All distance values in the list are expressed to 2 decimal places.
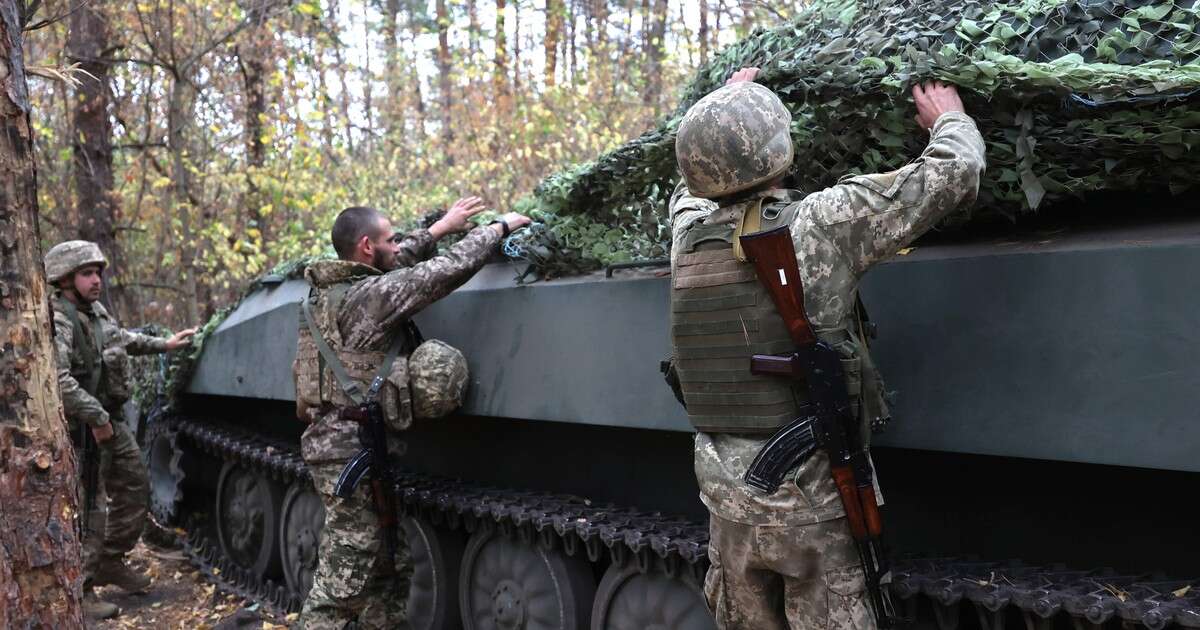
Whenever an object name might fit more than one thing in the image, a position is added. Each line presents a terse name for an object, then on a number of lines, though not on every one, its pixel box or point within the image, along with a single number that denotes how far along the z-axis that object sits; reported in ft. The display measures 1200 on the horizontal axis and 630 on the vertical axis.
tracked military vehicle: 8.23
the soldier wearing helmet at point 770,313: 8.89
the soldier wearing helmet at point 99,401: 20.11
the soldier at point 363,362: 14.88
